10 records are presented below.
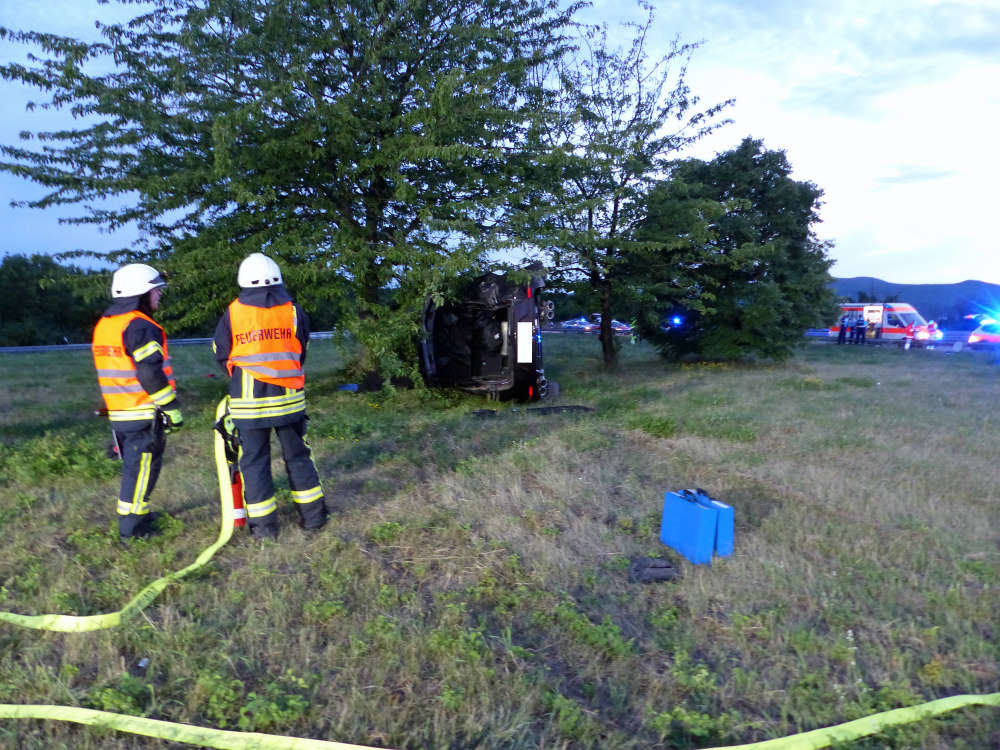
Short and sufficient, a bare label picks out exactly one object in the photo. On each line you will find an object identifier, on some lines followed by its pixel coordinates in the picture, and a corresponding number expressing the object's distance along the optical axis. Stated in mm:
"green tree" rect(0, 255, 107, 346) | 33125
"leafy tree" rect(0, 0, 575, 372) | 7828
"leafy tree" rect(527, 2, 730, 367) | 12078
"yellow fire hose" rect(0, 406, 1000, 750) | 2295
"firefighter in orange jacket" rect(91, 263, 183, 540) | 4016
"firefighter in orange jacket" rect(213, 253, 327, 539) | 4059
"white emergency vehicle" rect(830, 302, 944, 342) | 27141
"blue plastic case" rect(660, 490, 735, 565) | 3909
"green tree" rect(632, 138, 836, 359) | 13797
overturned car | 9484
